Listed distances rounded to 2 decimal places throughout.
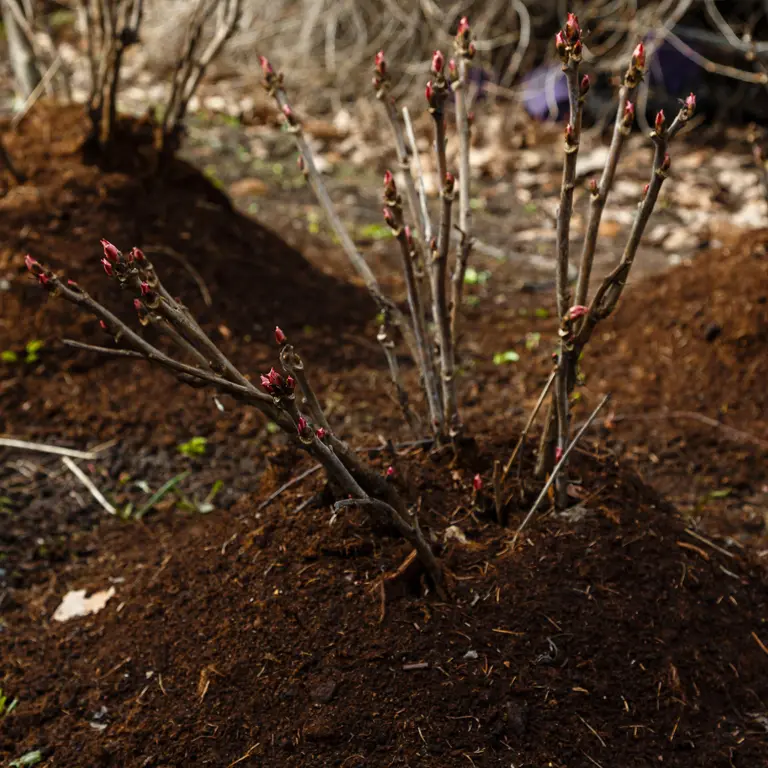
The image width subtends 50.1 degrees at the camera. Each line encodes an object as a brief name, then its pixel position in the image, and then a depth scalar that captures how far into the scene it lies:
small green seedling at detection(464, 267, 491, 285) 4.53
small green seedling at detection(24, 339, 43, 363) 3.24
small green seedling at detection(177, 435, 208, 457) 3.03
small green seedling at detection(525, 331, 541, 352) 3.79
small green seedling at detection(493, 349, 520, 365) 3.66
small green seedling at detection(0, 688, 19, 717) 1.89
